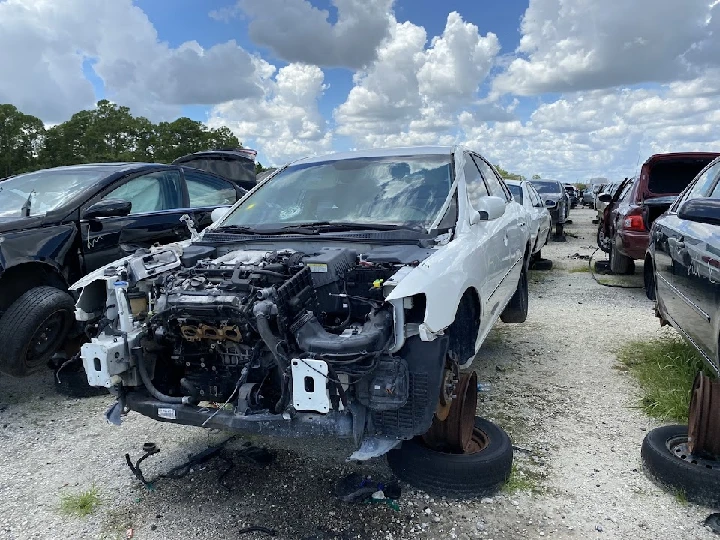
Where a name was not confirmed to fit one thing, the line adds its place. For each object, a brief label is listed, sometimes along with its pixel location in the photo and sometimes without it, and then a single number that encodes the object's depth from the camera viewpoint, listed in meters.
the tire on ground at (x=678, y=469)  2.91
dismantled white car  2.69
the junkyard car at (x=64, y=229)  4.17
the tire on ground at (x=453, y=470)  3.03
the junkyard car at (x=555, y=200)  13.77
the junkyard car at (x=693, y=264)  3.24
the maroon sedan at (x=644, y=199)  7.63
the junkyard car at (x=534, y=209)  7.41
